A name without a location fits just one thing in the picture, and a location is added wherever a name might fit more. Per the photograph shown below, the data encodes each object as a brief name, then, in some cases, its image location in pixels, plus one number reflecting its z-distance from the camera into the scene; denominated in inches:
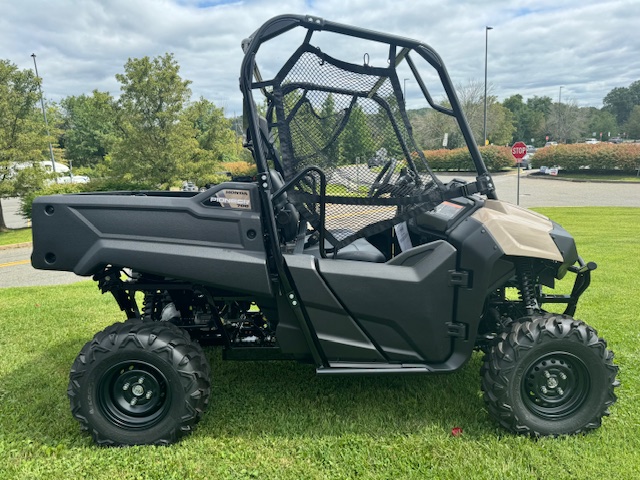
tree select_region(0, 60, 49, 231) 631.2
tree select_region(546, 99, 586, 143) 2496.3
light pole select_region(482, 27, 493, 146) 1160.8
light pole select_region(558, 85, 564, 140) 2509.8
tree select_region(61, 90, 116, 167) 2017.7
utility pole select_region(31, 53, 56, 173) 649.0
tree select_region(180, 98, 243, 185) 735.7
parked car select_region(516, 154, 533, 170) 1578.5
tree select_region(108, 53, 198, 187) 703.7
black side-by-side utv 109.3
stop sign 567.5
